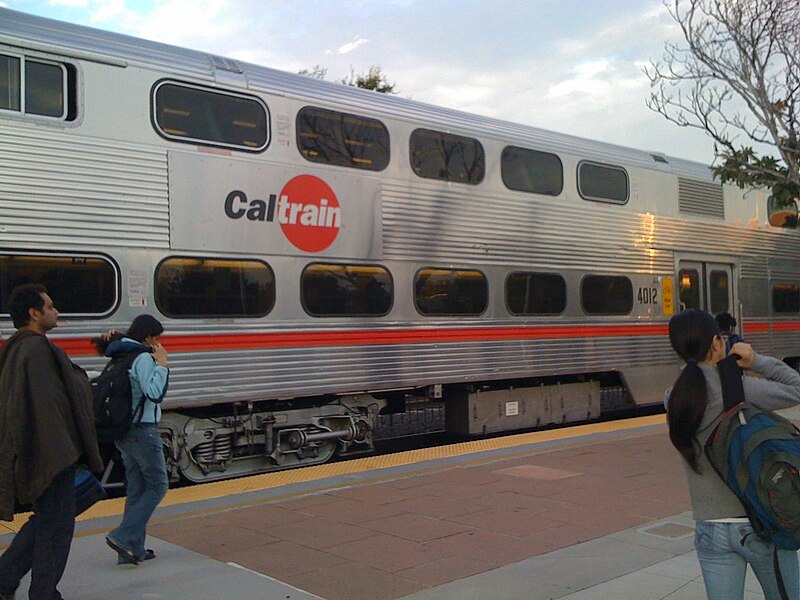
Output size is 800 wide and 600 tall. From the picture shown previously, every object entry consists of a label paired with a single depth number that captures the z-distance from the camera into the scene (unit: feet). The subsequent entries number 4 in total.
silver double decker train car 23.63
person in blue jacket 16.61
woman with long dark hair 10.13
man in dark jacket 13.29
